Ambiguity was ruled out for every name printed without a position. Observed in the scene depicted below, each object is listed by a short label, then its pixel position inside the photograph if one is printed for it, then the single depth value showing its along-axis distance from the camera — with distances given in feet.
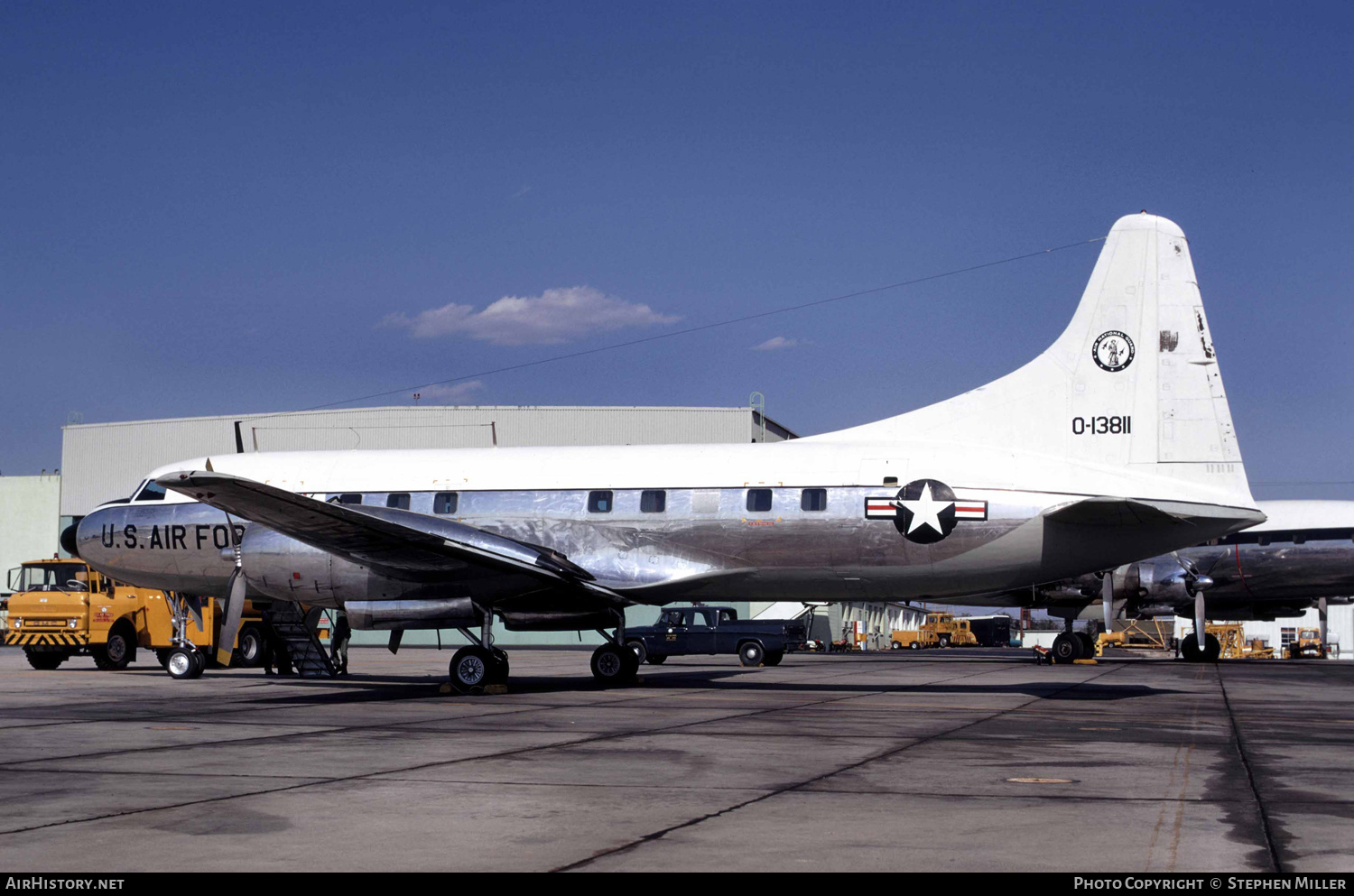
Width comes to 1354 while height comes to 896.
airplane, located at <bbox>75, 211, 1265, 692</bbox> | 62.95
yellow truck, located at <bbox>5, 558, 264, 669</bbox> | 97.76
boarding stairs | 84.69
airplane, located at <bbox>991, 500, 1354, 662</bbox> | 125.90
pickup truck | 121.80
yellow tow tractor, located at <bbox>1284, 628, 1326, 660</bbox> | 210.79
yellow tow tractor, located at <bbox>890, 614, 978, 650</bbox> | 256.11
